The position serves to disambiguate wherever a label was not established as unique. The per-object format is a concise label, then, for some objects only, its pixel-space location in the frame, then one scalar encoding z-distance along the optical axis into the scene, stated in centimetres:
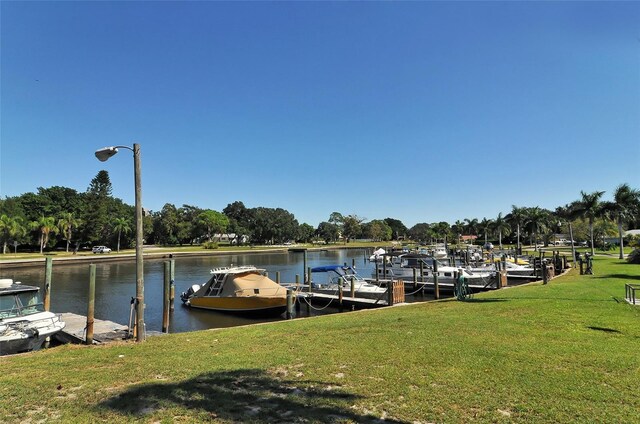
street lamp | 1166
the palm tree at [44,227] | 7781
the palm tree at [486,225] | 10331
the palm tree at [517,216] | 7562
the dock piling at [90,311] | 1300
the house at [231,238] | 13590
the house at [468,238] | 13700
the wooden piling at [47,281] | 1824
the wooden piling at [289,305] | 2123
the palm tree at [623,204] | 4281
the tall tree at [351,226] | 16538
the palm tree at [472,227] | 13545
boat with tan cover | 2322
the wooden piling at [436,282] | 2496
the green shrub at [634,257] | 3482
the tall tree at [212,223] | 11875
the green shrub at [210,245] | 10388
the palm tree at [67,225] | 8219
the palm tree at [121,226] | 9119
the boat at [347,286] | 2552
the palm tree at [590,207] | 4575
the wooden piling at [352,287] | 2514
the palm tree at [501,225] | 9149
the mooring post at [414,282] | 3000
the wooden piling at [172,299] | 2339
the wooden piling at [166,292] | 1746
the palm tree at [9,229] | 7169
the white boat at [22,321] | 1293
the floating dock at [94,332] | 1419
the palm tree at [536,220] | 7281
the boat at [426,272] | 3030
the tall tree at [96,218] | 9044
